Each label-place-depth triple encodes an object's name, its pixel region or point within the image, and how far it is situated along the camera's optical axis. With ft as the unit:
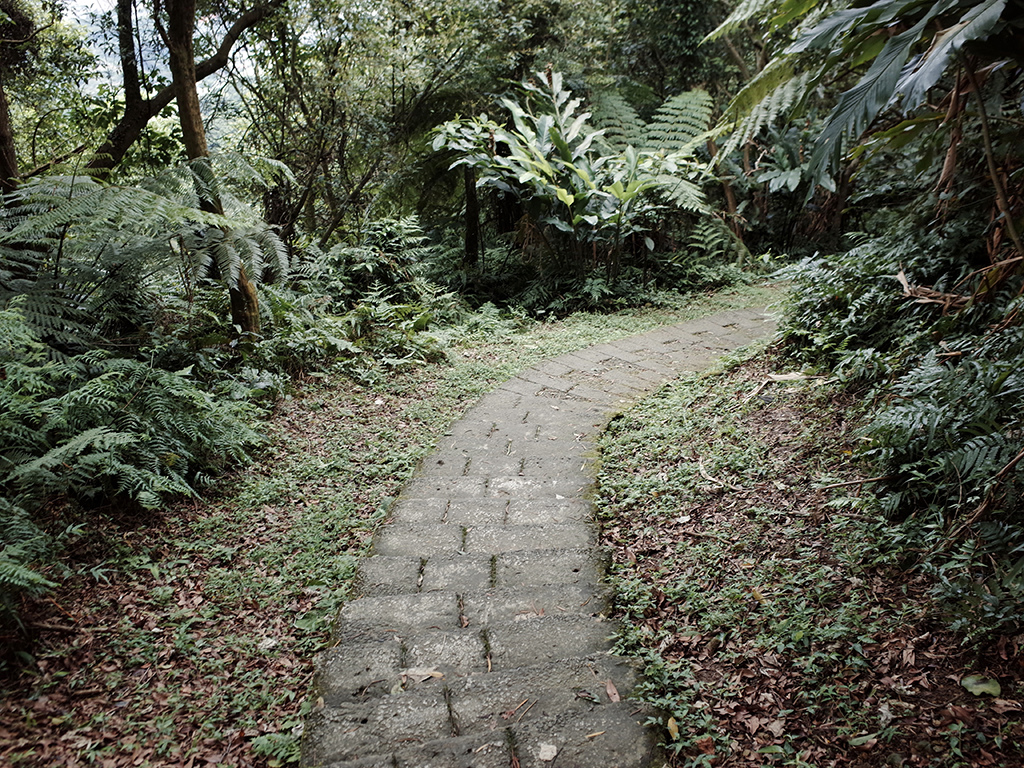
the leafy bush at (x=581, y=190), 19.08
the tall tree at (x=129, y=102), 14.65
